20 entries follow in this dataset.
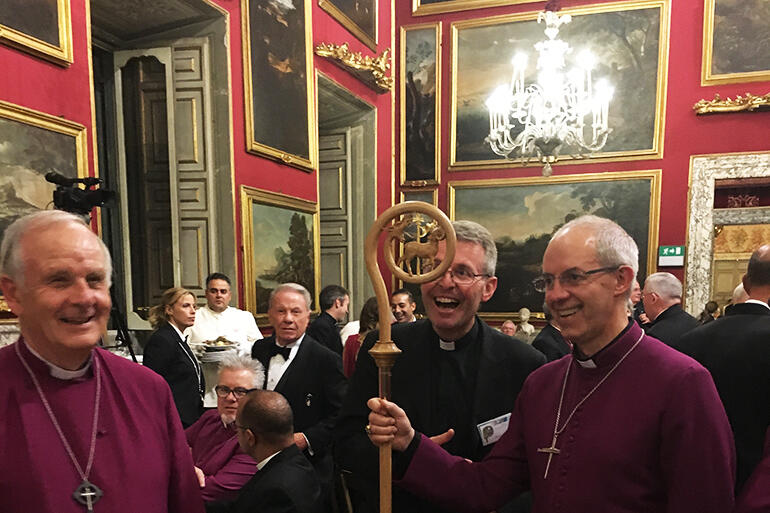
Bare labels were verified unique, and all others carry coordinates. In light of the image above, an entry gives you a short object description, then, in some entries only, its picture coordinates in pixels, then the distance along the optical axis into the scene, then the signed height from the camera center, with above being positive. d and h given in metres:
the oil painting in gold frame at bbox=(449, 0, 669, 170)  8.99 +2.89
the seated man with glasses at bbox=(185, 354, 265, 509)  2.63 -1.27
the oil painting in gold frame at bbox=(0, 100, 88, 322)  3.63 +0.52
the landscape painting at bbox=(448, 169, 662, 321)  9.12 +0.21
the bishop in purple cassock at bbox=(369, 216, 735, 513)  1.45 -0.65
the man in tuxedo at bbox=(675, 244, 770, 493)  2.49 -0.75
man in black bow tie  3.30 -1.02
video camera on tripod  3.36 +0.18
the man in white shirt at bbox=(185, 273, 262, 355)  5.12 -1.01
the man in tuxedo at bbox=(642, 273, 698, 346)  4.05 -0.75
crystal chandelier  6.93 +1.67
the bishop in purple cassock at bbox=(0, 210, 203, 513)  1.40 -0.54
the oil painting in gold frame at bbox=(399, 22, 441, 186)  10.06 +2.46
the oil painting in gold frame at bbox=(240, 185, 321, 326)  6.16 -0.27
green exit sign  8.94 -0.59
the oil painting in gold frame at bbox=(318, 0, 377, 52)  7.78 +3.40
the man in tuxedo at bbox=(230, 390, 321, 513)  2.38 -1.19
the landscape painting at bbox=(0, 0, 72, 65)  3.65 +1.49
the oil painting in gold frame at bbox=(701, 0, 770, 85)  8.45 +3.05
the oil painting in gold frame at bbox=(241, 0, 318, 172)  6.14 +1.77
